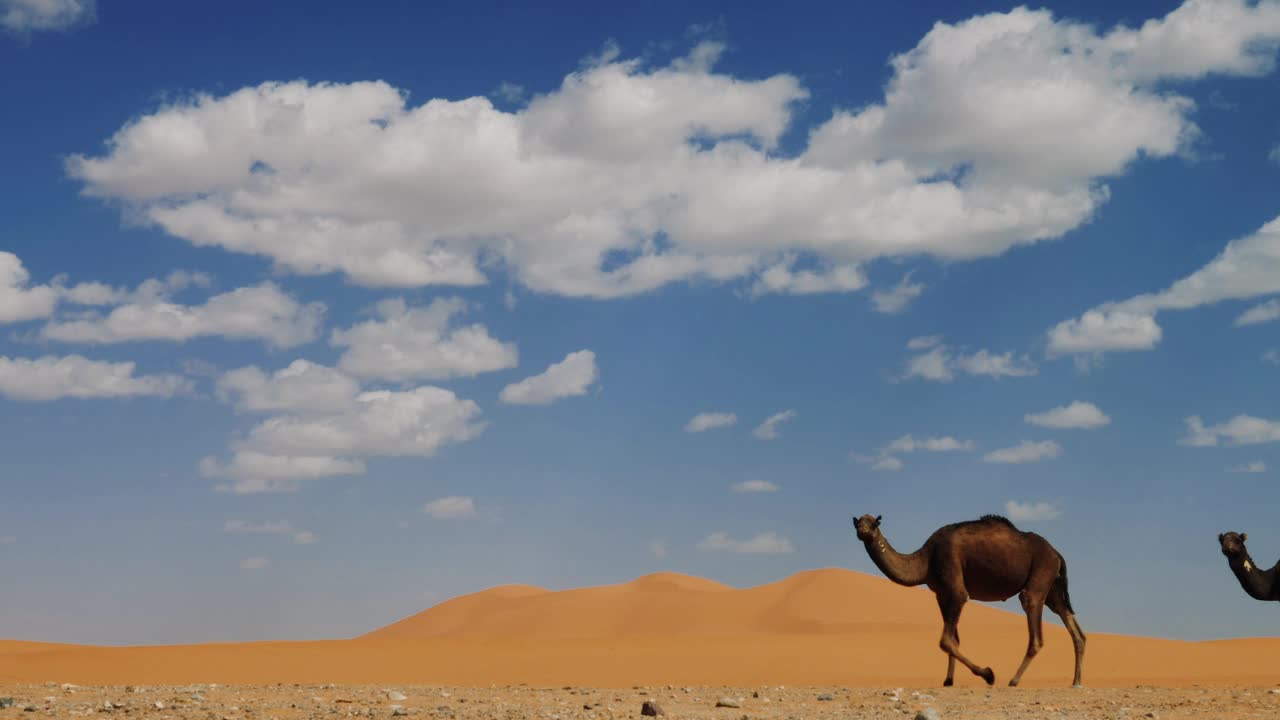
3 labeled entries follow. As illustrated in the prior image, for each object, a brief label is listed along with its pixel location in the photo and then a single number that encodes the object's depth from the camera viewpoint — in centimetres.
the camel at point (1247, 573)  2506
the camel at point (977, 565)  2411
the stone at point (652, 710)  1565
